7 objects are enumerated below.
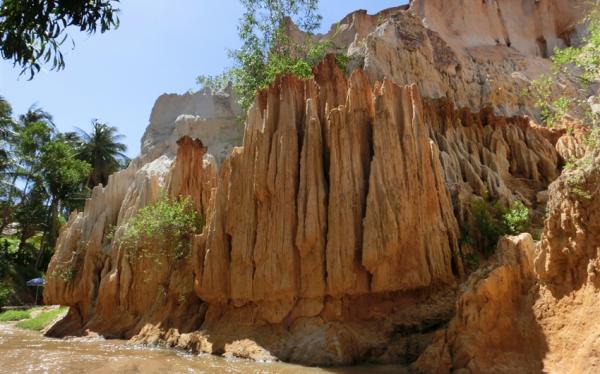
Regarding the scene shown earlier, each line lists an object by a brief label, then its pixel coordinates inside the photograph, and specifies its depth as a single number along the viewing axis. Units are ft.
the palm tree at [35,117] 149.18
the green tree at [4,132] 118.01
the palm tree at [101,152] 155.12
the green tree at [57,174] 124.88
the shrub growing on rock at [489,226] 45.42
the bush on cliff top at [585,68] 26.73
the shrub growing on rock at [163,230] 57.98
